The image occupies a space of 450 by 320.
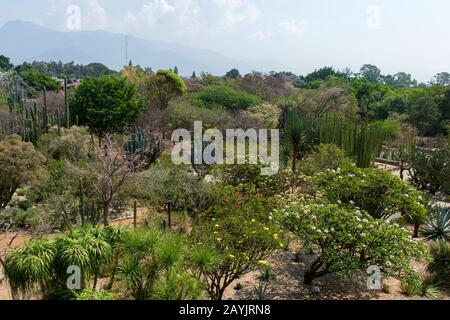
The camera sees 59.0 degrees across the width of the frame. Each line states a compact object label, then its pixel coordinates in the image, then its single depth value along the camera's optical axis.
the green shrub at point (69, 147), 13.02
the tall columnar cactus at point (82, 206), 8.98
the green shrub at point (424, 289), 6.64
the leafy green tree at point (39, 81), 35.94
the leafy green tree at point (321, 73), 62.26
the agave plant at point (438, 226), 8.98
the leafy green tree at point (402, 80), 104.12
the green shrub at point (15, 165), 9.86
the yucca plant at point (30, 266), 4.81
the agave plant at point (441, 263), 7.12
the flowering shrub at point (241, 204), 7.04
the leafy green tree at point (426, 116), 28.05
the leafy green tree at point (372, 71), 106.56
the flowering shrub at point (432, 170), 12.84
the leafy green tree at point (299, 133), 14.85
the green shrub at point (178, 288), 5.08
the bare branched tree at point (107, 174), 9.31
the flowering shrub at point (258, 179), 10.86
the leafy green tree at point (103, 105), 18.42
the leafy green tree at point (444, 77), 117.11
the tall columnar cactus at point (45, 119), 16.92
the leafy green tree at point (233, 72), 93.19
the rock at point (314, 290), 6.83
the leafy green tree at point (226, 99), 25.89
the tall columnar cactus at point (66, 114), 16.44
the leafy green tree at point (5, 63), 63.80
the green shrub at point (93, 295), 4.70
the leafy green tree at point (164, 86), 25.61
